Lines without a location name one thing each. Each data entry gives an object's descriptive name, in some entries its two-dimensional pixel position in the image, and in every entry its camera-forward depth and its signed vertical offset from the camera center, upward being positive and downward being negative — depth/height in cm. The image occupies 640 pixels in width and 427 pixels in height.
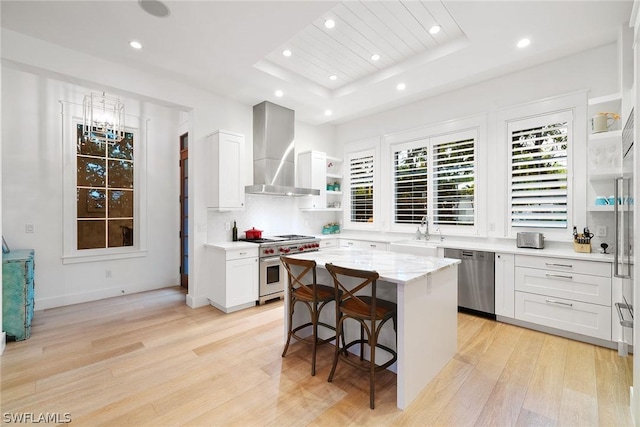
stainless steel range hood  472 +104
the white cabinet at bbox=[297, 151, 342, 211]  546 +66
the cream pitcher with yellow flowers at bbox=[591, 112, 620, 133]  301 +96
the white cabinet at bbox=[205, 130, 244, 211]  421 +62
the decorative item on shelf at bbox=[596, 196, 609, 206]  309 +11
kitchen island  206 -77
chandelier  405 +150
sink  406 -52
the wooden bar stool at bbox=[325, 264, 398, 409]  205 -76
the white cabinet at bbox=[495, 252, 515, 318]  348 -89
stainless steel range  431 -77
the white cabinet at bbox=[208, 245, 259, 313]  393 -95
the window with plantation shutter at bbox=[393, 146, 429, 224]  488 +49
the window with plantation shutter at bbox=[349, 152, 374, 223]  568 +51
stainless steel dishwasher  362 -90
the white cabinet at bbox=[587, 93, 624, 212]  294 +70
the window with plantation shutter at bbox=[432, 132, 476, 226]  432 +50
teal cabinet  296 -90
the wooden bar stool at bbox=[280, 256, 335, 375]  245 -76
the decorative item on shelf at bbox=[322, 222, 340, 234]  607 -36
